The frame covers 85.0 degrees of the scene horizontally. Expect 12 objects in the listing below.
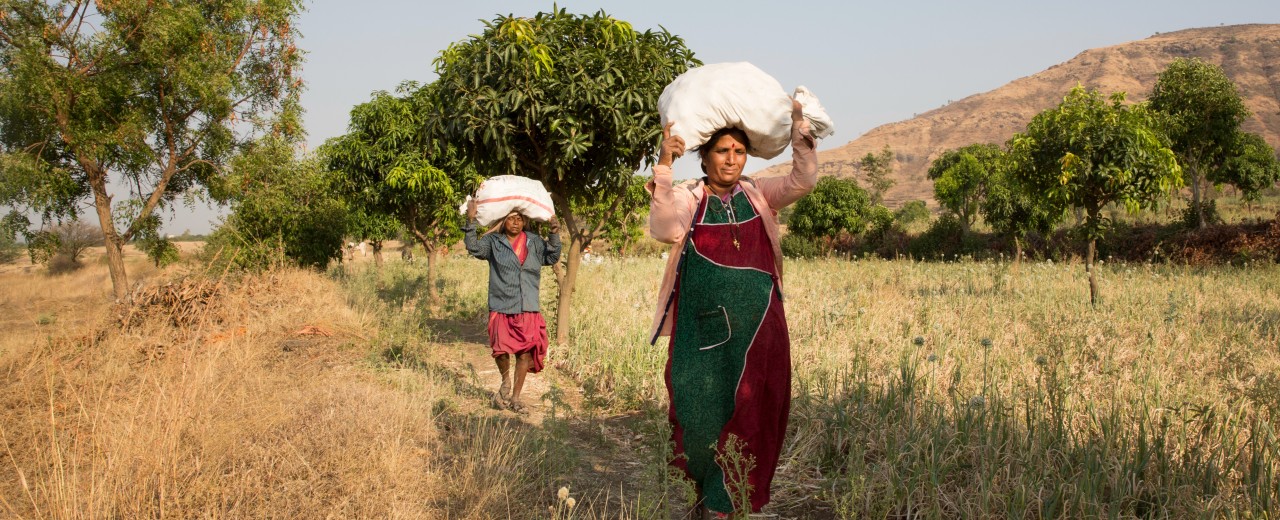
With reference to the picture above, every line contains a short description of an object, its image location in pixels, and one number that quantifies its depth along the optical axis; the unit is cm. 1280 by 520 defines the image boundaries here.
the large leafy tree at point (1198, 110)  2741
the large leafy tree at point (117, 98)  1398
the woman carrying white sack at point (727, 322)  288
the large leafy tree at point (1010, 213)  2327
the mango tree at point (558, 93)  652
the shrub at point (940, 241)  2830
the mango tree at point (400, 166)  1236
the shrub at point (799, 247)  3008
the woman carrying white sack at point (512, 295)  561
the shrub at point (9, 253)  3758
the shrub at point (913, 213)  5002
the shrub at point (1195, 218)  2458
